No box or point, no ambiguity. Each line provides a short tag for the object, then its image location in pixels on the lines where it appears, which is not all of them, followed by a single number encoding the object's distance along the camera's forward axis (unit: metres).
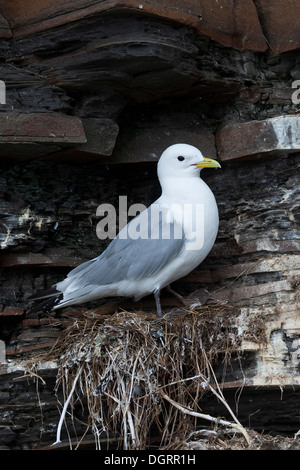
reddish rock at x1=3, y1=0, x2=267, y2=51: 4.98
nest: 4.59
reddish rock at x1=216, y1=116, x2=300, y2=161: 5.31
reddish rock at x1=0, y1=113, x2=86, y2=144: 5.06
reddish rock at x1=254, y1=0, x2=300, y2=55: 5.46
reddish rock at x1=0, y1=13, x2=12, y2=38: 5.25
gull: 5.18
